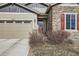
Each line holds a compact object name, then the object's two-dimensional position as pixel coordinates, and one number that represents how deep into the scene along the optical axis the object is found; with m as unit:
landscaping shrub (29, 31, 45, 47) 5.65
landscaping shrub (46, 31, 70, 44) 5.75
